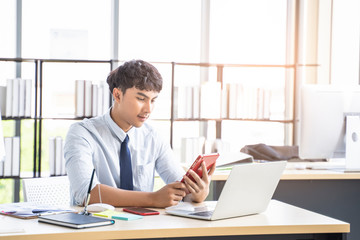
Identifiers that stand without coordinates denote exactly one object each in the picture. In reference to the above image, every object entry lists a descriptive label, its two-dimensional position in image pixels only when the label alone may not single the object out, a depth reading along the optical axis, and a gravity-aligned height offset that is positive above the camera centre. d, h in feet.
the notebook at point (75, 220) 5.78 -1.15
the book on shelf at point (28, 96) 14.58 +0.39
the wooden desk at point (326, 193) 10.42 -1.47
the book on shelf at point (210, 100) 15.67 +0.40
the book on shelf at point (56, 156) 14.79 -1.19
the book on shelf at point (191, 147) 15.74 -0.95
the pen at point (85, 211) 6.40 -1.14
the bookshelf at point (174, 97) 14.74 +0.46
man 7.44 -0.54
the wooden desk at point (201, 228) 5.61 -1.23
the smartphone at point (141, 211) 6.65 -1.19
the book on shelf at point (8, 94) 14.44 +0.43
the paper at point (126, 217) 6.31 -1.19
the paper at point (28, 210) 6.38 -1.18
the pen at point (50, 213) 6.31 -1.17
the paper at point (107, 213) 6.48 -1.19
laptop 6.30 -0.93
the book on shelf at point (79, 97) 14.87 +0.39
